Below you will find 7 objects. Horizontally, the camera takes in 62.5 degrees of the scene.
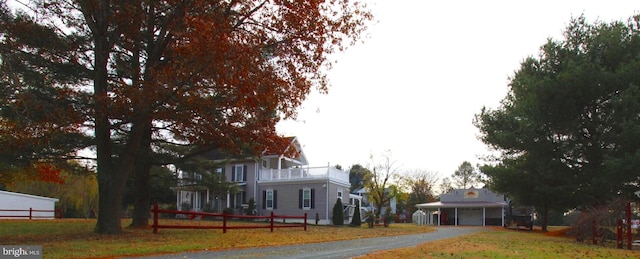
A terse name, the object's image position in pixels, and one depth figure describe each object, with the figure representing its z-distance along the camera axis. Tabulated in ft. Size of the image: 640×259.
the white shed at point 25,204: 111.86
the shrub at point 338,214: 123.65
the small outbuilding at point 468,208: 169.89
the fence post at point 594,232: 71.61
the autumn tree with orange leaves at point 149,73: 50.78
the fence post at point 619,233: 66.47
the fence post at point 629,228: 63.10
